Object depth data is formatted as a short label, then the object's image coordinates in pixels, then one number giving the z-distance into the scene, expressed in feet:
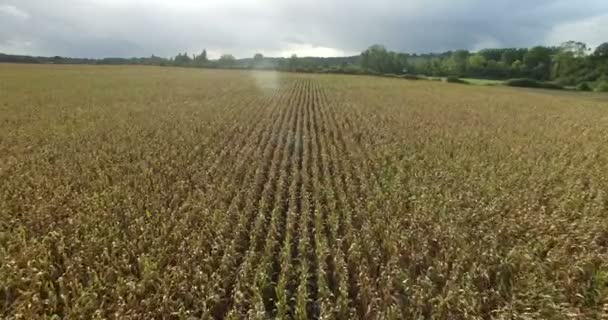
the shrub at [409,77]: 233.14
